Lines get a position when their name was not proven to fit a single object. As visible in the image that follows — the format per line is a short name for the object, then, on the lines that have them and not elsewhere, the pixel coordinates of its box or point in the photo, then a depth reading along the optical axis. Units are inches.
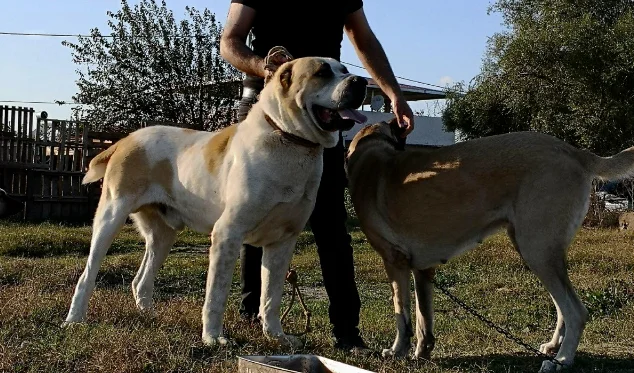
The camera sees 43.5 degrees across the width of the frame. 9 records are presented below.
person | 190.5
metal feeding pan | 140.7
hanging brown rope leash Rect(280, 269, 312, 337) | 201.9
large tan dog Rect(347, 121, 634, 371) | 173.3
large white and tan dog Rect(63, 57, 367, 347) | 167.5
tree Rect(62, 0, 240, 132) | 886.4
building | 1409.9
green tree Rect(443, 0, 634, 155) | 877.2
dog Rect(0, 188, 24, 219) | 327.3
